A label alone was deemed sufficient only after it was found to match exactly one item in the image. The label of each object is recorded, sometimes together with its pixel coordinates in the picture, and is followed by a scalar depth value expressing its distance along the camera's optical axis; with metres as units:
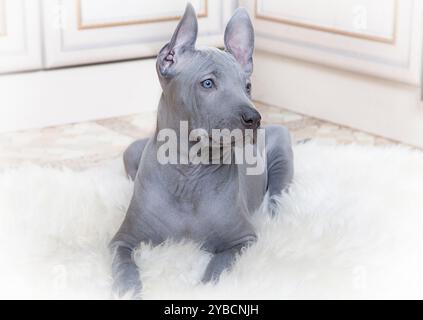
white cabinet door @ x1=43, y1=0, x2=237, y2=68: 3.11
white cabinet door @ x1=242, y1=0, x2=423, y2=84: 2.88
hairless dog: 1.62
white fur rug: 1.62
